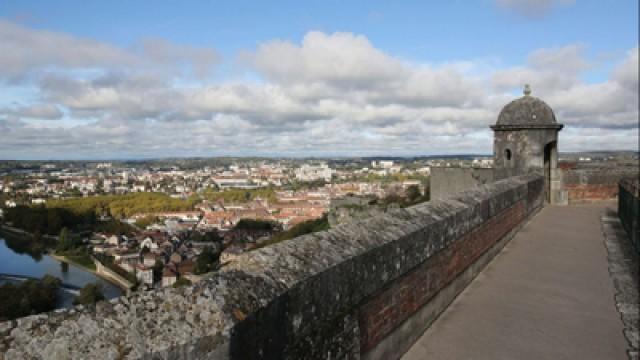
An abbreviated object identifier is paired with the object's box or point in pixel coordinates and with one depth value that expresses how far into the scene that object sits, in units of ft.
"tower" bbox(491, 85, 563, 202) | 39.22
